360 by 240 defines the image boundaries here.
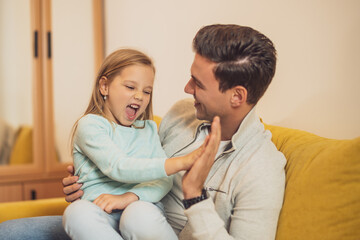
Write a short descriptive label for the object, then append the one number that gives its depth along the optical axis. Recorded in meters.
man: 1.07
